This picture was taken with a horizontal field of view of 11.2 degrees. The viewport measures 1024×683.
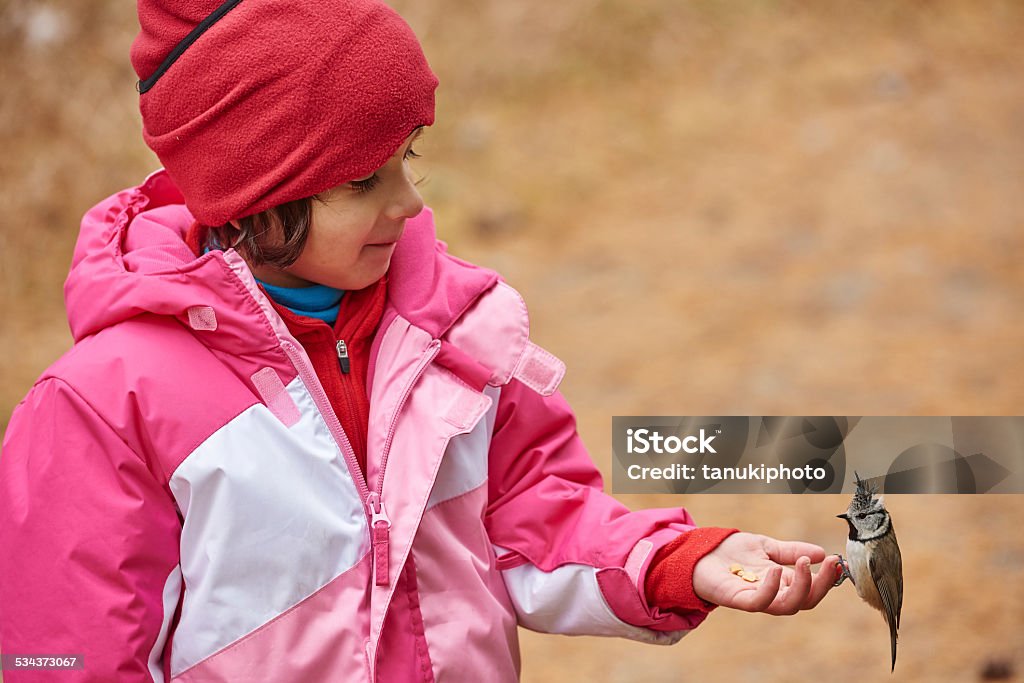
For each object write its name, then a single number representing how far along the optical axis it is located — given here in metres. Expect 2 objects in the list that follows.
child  3.91
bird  4.02
